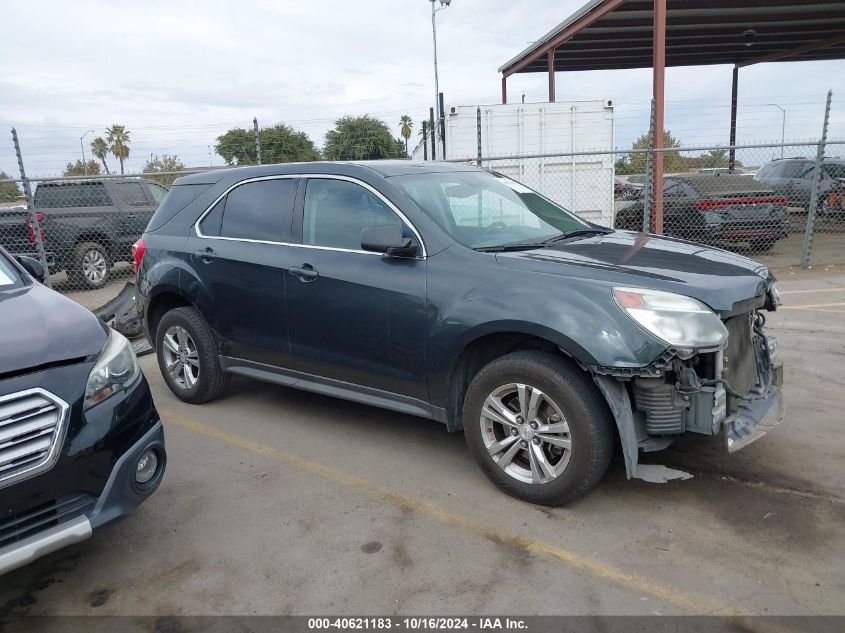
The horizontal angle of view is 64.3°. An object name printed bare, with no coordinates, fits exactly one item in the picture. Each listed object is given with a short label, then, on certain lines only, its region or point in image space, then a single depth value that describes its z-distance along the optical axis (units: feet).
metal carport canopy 43.93
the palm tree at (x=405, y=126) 246.06
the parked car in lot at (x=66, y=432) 8.36
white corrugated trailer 39.34
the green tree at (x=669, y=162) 87.88
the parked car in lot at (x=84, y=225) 34.45
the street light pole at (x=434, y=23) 73.32
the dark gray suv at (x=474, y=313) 10.57
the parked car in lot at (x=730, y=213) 36.54
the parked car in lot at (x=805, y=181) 45.47
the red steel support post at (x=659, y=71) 36.08
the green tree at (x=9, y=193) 48.88
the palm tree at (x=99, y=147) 214.12
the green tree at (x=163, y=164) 123.46
